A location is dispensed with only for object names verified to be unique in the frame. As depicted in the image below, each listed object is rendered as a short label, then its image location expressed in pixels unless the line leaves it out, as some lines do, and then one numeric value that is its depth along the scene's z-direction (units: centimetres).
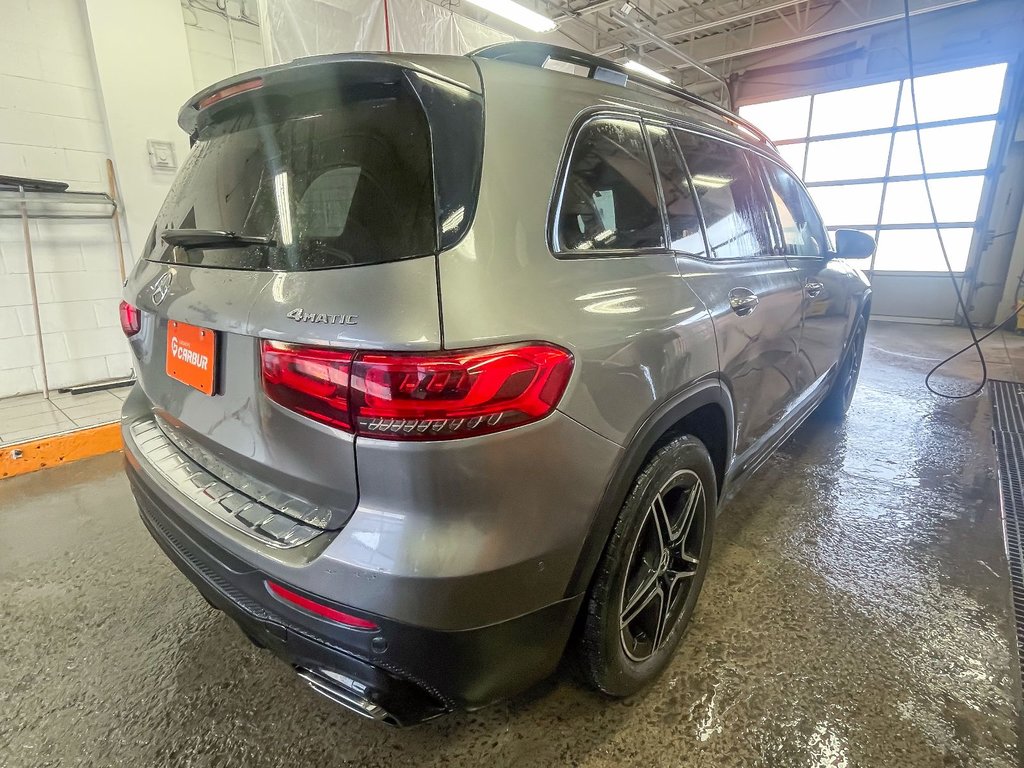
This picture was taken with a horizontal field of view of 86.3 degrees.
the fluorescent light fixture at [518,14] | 504
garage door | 800
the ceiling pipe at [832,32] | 697
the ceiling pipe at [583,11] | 654
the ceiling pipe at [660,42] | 692
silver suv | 96
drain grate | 214
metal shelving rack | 373
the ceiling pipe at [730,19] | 716
